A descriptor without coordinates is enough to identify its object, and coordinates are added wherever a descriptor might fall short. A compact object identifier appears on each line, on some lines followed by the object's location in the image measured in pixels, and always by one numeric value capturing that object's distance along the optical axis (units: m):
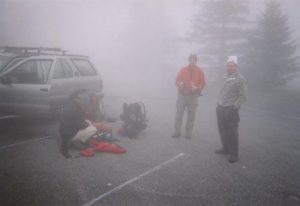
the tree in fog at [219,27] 26.98
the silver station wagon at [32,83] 8.63
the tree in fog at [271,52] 22.80
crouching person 6.93
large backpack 8.90
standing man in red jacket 8.64
